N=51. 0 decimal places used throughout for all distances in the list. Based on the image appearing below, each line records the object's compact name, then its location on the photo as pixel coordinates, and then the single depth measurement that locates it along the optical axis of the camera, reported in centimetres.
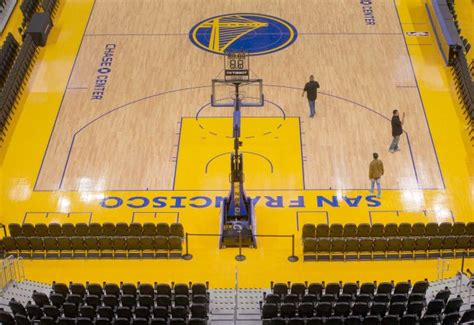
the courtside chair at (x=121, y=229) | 2470
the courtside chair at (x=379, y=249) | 2406
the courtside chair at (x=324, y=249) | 2398
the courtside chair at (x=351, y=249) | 2408
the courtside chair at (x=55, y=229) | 2472
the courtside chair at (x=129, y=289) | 2105
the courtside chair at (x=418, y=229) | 2445
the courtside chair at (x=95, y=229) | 2472
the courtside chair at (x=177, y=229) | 2464
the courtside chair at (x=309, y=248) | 2402
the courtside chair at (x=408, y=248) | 2408
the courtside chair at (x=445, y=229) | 2441
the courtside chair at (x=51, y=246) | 2439
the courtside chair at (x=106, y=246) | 2436
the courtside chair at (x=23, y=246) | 2439
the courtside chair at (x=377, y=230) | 2442
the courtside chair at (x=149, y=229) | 2469
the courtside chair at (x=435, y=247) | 2414
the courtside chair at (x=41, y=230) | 2467
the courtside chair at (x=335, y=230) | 2452
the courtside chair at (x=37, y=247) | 2437
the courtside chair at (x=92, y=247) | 2436
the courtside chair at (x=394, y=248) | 2406
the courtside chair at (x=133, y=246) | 2431
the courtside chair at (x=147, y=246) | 2430
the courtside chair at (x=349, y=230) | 2447
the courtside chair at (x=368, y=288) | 2112
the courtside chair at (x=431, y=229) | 2441
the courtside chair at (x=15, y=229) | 2467
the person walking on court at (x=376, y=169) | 2572
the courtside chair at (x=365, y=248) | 2408
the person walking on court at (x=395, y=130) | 2761
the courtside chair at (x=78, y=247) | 2434
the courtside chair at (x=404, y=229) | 2452
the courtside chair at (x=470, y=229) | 2428
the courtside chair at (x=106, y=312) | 2000
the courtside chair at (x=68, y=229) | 2472
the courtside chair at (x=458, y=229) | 2436
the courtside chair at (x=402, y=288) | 2116
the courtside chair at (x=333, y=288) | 2111
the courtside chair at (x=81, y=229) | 2477
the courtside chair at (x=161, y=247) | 2422
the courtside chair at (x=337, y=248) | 2400
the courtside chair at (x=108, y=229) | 2470
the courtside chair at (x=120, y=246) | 2433
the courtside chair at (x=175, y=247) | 2427
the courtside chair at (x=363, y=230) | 2442
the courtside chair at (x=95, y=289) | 2116
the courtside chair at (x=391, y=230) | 2450
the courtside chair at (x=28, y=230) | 2469
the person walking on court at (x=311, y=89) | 2962
